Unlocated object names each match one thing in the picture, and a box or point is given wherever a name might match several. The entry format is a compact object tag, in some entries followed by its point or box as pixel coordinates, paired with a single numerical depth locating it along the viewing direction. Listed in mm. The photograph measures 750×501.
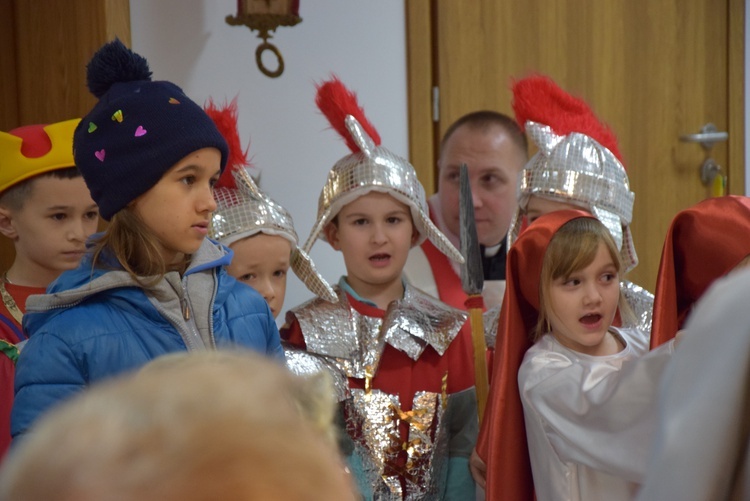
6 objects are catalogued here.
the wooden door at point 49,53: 5559
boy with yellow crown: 4449
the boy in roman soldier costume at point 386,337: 4359
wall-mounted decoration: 6312
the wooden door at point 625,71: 7457
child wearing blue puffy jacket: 3262
